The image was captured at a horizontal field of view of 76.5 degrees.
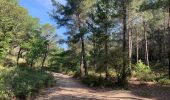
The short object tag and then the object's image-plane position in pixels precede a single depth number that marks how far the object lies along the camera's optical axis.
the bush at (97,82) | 7.75
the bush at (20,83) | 5.51
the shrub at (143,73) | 8.44
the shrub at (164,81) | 7.82
